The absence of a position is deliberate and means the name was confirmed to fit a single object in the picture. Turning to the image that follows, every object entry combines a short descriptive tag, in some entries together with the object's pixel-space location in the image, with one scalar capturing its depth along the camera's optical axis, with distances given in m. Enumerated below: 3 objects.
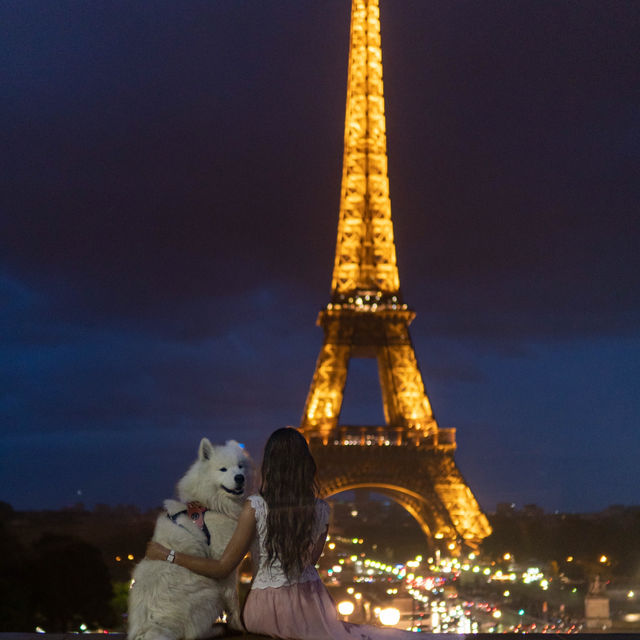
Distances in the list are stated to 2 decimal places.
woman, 4.61
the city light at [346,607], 12.73
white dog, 4.77
